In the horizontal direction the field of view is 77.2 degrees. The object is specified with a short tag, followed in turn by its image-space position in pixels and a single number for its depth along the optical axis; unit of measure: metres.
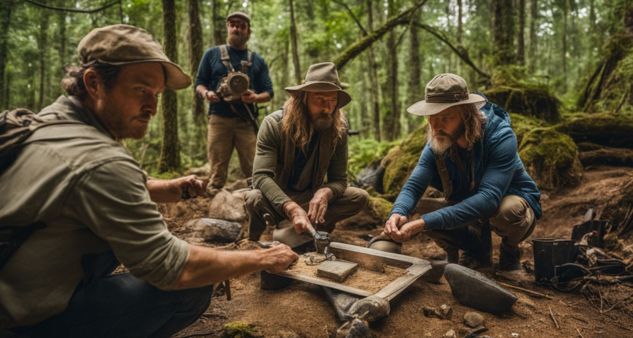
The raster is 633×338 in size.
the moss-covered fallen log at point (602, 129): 6.58
